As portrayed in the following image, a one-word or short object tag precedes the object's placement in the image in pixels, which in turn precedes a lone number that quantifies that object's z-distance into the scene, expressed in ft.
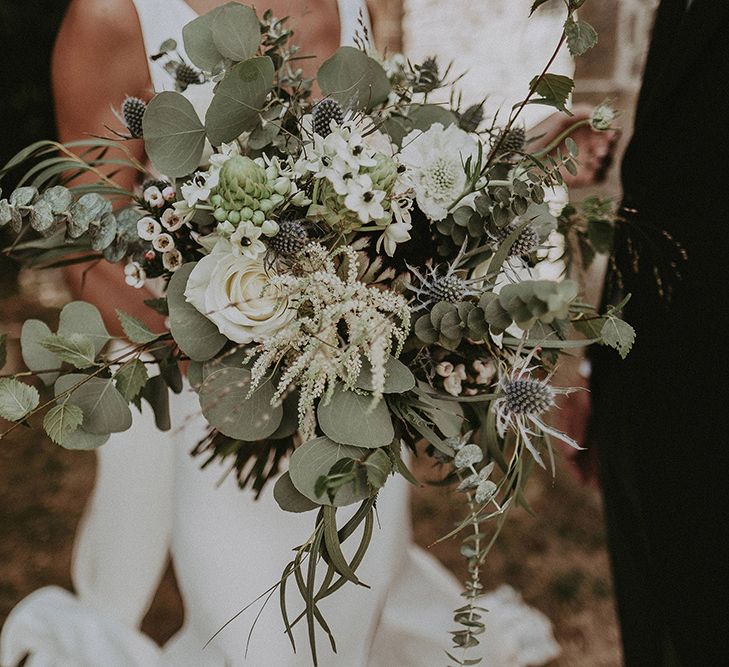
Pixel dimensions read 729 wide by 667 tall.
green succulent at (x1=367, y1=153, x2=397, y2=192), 1.86
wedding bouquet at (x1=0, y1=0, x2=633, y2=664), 1.85
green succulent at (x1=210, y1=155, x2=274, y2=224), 1.82
